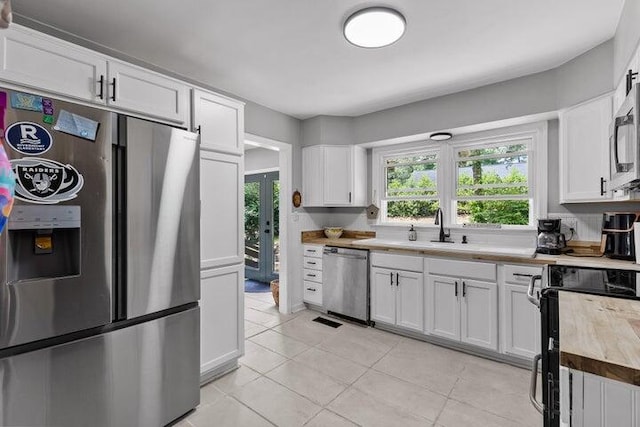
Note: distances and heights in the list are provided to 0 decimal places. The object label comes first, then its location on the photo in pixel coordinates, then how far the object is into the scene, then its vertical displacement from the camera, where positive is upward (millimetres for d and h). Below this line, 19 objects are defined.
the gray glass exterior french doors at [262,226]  5289 -261
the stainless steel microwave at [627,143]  1173 +290
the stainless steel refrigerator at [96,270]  1287 -294
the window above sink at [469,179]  3031 +375
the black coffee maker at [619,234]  2158 -180
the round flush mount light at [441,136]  3312 +850
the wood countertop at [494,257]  2092 -382
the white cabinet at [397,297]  2996 -909
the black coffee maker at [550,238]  2609 -244
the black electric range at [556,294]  1134 -369
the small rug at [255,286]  4988 -1315
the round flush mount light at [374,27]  1838 +1208
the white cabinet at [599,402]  792 -534
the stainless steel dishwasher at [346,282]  3383 -845
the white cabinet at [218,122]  2189 +705
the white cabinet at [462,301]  2590 -832
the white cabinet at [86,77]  1419 +755
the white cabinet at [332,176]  3910 +472
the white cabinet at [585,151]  2217 +473
